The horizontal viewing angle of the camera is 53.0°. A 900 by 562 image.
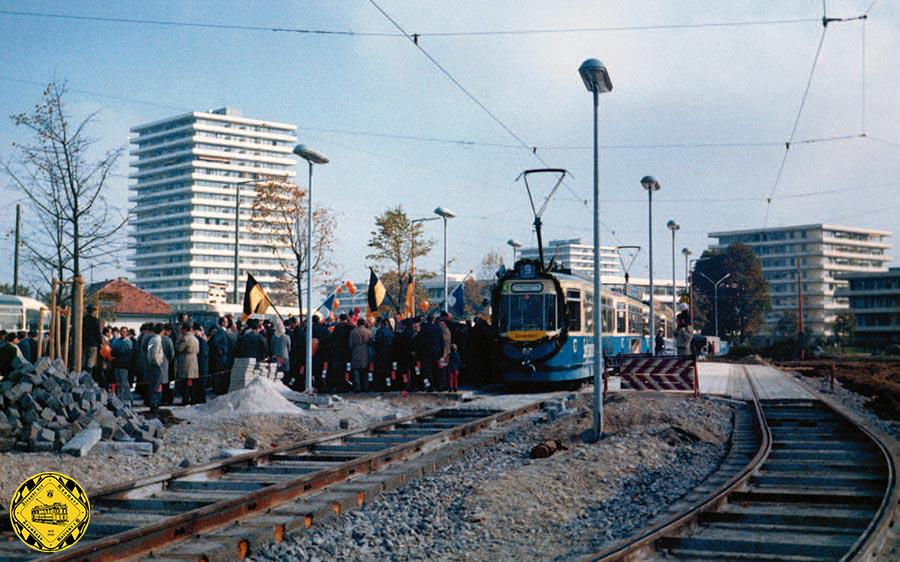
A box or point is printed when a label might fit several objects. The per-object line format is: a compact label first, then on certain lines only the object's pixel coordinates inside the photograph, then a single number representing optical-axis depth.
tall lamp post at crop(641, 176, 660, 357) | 30.02
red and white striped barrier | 19.77
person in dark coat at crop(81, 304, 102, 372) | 18.81
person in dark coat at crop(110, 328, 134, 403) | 18.88
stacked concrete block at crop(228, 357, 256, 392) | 19.98
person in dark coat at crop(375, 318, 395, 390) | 22.86
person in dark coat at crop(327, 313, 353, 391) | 22.42
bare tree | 25.64
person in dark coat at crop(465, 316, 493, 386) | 26.70
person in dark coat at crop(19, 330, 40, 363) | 20.09
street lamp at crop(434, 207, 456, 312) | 36.16
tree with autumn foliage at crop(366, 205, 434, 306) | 50.44
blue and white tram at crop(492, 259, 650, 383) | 23.58
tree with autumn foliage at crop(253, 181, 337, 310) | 46.97
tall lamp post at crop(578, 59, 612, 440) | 13.48
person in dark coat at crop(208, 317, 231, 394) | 21.36
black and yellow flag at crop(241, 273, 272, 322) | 23.44
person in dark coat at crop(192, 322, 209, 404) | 19.70
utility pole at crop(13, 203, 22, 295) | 43.29
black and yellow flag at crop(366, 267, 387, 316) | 26.47
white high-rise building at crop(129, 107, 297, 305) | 168.62
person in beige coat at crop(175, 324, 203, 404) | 18.81
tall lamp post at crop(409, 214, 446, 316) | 49.60
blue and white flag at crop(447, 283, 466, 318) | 31.66
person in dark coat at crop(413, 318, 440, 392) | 22.33
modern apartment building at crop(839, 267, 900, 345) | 113.12
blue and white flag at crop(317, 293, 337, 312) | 24.52
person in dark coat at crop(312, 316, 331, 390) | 23.31
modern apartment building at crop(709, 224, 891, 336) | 156.00
